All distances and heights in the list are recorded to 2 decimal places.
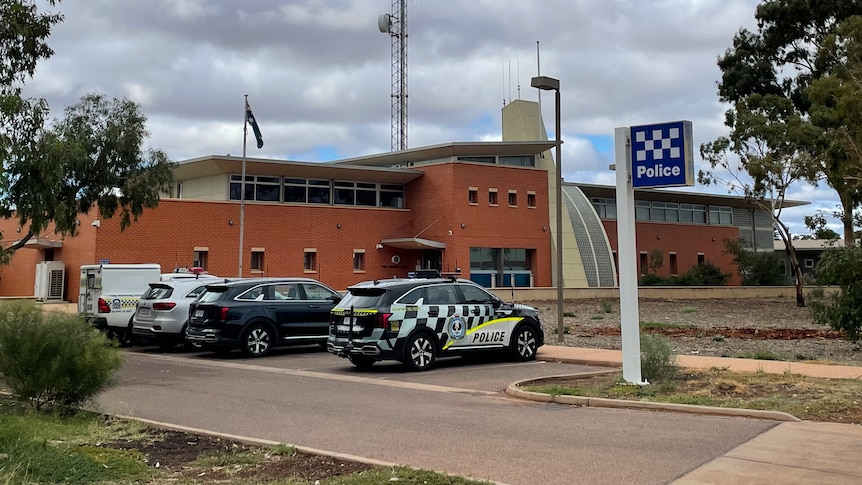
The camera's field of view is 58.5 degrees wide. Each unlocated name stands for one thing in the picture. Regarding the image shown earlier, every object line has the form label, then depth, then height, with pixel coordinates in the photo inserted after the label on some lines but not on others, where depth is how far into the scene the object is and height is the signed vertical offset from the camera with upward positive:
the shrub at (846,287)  15.12 +0.45
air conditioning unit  34.88 +1.34
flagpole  33.38 +4.84
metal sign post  11.57 +2.08
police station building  37.00 +4.72
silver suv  18.48 -0.01
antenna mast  57.78 +19.29
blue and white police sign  11.49 +2.36
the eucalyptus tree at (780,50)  37.97 +13.71
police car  13.99 -0.24
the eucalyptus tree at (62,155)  12.94 +3.28
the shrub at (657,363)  12.00 -0.83
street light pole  18.20 +4.32
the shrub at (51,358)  8.46 -0.54
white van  19.97 +0.45
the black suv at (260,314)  16.84 -0.10
